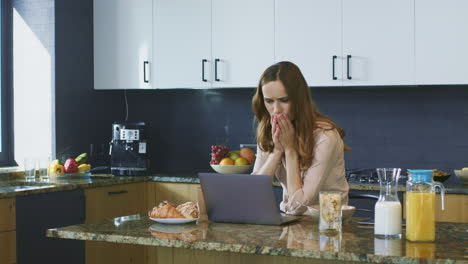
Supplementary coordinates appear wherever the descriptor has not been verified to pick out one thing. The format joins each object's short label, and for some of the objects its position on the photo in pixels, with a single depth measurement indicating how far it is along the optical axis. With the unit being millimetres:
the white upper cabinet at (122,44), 5016
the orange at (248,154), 4695
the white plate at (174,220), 2443
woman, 2676
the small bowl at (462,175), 4223
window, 4734
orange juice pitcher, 2094
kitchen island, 1928
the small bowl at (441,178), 4207
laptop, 2389
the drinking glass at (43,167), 4488
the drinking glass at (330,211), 2238
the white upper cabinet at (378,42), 4285
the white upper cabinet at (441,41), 4168
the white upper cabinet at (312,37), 4434
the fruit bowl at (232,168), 4617
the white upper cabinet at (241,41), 4633
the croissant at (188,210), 2467
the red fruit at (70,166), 4508
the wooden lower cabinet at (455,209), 3967
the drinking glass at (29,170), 4418
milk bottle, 2162
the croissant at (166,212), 2463
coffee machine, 4941
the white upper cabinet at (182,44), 4805
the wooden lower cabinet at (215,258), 2324
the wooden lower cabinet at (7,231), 3641
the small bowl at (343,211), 2465
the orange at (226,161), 4656
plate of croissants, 2449
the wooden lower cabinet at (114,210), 4332
